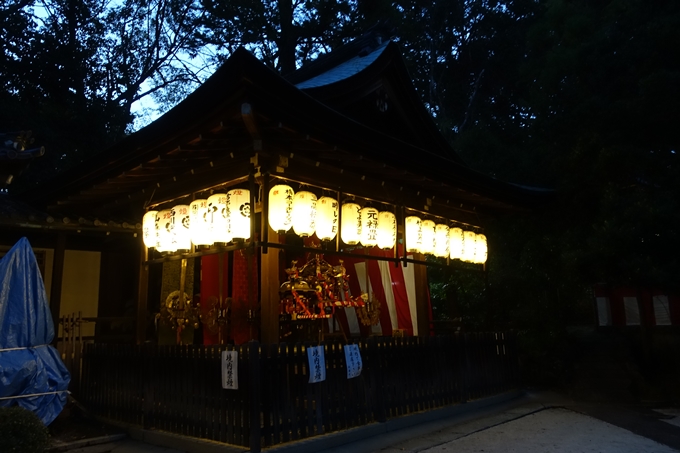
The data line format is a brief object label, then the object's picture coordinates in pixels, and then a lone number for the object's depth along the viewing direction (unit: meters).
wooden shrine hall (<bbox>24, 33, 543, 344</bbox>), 7.35
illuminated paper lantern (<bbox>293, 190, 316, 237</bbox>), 7.95
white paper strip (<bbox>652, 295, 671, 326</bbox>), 16.02
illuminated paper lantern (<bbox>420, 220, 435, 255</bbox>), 10.76
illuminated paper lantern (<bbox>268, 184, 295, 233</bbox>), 7.69
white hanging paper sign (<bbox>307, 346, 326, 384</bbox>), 6.92
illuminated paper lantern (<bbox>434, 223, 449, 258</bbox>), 11.13
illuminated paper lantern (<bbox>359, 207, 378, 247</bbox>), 9.30
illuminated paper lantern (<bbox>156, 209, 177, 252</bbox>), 9.16
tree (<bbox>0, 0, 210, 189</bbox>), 18.30
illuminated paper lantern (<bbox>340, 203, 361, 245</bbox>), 8.94
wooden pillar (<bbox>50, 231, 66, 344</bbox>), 10.42
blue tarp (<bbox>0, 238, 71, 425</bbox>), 7.27
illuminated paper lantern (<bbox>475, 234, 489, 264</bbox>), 12.45
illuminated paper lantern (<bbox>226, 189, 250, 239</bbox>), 7.74
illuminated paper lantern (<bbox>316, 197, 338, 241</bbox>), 8.40
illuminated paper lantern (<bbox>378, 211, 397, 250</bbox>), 9.66
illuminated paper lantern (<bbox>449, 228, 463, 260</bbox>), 11.54
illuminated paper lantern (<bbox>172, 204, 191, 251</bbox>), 8.83
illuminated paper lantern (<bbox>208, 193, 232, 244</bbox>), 7.95
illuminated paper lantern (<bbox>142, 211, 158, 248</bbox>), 9.47
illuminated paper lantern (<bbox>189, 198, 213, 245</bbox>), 8.26
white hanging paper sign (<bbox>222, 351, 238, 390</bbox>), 6.49
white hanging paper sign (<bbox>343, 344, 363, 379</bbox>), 7.49
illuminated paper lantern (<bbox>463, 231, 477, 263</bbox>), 11.95
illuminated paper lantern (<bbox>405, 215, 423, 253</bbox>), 10.45
